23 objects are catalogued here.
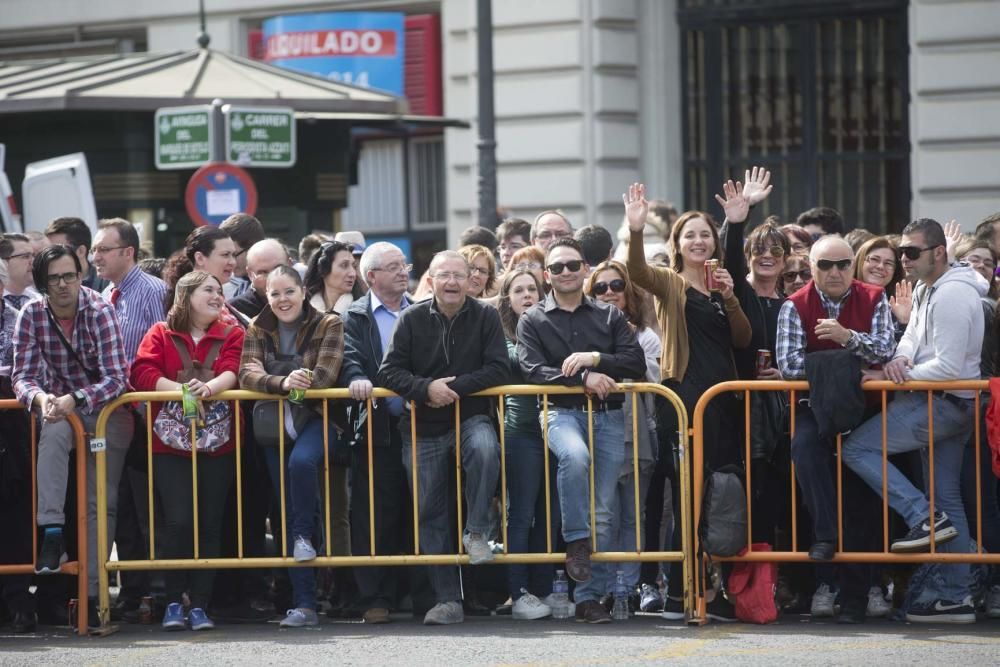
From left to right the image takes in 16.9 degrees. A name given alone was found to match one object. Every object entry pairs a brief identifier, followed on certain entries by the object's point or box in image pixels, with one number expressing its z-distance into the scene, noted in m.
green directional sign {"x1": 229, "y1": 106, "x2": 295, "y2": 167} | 26.84
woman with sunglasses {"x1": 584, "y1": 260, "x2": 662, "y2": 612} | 17.23
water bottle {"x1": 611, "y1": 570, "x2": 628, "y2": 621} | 17.04
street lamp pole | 29.07
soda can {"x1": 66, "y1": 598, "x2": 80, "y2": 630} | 17.08
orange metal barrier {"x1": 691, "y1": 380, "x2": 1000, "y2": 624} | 16.28
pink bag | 16.63
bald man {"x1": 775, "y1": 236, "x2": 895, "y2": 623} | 16.55
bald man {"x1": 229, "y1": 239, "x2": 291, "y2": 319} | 18.59
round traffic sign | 26.62
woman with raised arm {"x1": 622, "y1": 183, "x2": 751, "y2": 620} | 17.13
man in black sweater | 16.83
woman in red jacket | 16.98
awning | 30.26
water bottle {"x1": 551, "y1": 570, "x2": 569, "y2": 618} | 17.14
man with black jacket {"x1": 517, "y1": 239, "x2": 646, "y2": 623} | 16.73
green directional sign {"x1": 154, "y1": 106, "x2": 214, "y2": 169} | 26.95
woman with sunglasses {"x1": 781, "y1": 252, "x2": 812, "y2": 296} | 18.98
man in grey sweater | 16.38
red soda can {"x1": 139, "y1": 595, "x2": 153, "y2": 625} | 17.45
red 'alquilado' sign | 39.10
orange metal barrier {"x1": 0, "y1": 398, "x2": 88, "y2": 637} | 16.80
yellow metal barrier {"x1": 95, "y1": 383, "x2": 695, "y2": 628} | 16.75
